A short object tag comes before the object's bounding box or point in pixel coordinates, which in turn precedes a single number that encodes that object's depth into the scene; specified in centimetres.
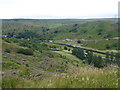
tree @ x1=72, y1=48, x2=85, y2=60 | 6752
